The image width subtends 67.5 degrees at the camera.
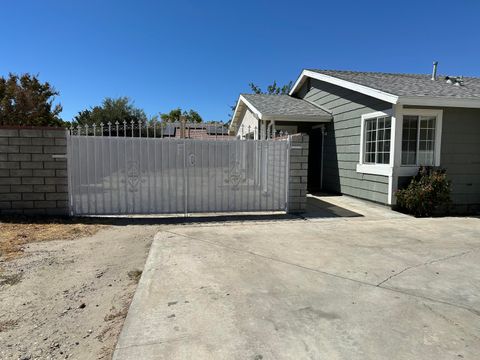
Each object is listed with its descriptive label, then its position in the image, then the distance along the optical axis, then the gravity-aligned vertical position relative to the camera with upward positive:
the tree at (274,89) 37.38 +7.02
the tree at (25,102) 18.31 +2.83
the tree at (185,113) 60.99 +7.19
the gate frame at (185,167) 7.63 -0.27
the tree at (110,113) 24.78 +3.12
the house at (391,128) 9.17 +0.82
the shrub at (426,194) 8.70 -0.90
